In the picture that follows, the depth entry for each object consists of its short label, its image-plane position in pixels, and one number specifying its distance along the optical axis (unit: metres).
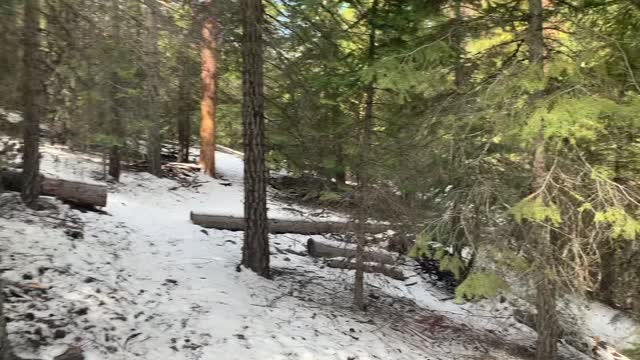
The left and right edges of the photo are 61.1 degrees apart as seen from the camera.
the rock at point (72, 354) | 5.83
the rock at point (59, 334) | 6.22
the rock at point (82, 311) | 6.87
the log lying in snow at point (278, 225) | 12.48
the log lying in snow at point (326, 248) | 12.23
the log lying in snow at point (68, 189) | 10.23
